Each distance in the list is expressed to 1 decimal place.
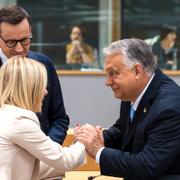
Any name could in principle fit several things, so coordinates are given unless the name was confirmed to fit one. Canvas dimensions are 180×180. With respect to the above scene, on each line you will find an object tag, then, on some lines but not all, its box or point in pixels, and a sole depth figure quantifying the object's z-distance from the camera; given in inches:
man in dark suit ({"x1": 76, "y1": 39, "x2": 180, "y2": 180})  126.8
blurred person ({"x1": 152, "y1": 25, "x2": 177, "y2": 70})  400.7
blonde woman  120.5
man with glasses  142.7
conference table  199.8
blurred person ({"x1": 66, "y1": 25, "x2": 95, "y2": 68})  394.4
